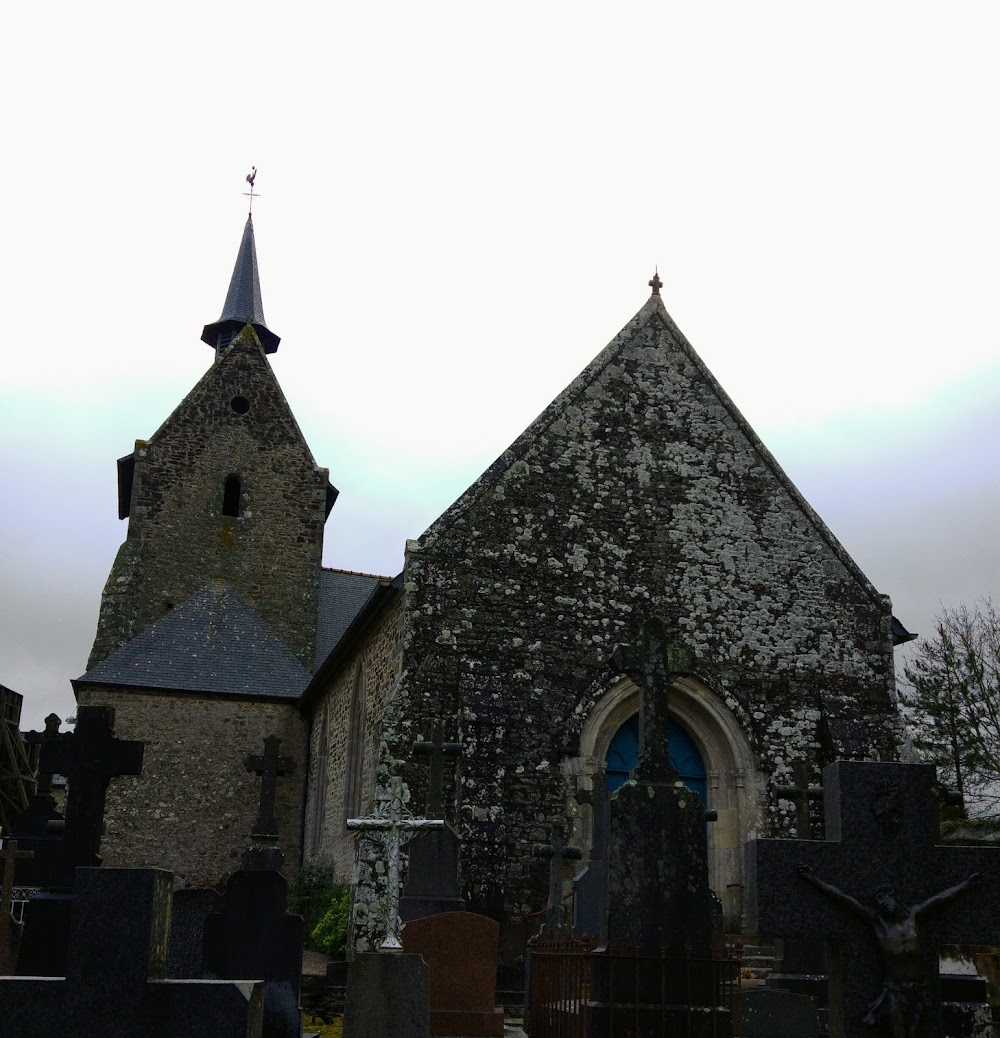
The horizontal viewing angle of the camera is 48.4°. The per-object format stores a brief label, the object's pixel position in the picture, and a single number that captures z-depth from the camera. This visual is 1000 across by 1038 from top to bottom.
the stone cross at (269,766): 10.46
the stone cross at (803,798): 9.54
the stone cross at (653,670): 7.05
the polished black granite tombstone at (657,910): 6.40
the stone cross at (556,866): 10.32
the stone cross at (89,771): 6.97
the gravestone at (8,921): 8.91
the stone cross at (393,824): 8.16
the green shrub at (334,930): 13.45
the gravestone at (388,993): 7.01
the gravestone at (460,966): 8.69
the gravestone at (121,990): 3.64
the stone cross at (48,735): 13.88
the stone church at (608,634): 12.44
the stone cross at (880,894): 5.47
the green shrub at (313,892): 15.39
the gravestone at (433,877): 10.31
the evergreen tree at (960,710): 24.98
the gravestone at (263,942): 7.80
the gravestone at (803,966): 9.77
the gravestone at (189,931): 9.75
